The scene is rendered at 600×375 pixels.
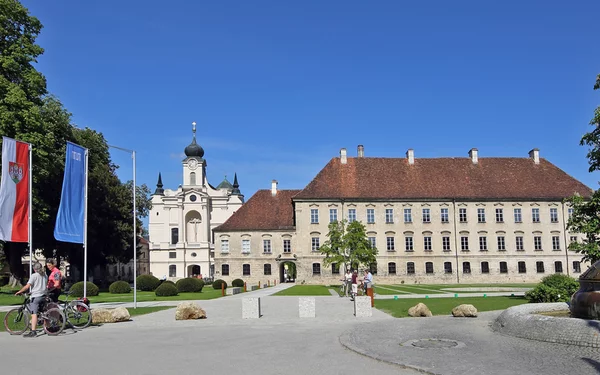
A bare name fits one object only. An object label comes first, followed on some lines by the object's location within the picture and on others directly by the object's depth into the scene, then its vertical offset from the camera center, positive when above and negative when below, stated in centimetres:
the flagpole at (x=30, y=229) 1928 +80
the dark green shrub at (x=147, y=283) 4328 -267
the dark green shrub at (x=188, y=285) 4041 -274
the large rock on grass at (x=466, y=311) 1692 -220
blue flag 2060 +188
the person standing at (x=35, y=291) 1417 -102
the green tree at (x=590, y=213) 2262 +92
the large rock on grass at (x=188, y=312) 1834 -214
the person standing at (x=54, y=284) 1526 -89
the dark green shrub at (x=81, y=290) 3428 -242
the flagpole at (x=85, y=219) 2108 +121
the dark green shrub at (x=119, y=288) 3966 -274
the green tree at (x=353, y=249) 4234 -52
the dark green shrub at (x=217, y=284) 4741 -320
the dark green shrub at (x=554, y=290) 1906 -187
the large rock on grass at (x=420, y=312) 1773 -227
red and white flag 1895 +209
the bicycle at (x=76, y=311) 1548 -171
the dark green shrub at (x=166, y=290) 3522 -267
